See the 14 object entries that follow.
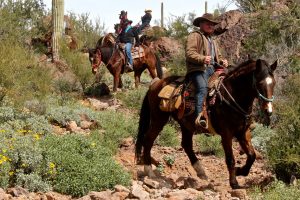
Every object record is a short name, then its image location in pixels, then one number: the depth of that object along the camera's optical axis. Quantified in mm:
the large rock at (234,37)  20073
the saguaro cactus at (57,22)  21750
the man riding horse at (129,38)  21038
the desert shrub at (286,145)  9336
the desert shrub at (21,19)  23094
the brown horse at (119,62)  20494
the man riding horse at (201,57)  9320
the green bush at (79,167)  9164
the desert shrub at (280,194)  7234
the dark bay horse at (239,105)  8561
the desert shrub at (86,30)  30406
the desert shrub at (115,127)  12602
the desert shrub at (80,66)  20625
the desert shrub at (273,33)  18938
